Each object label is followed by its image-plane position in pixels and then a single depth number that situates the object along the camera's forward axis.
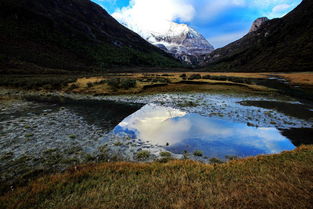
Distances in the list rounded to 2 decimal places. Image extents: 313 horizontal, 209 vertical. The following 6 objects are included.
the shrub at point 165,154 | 10.87
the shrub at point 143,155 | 10.55
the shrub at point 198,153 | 10.98
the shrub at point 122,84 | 40.19
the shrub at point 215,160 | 10.01
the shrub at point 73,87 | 40.16
